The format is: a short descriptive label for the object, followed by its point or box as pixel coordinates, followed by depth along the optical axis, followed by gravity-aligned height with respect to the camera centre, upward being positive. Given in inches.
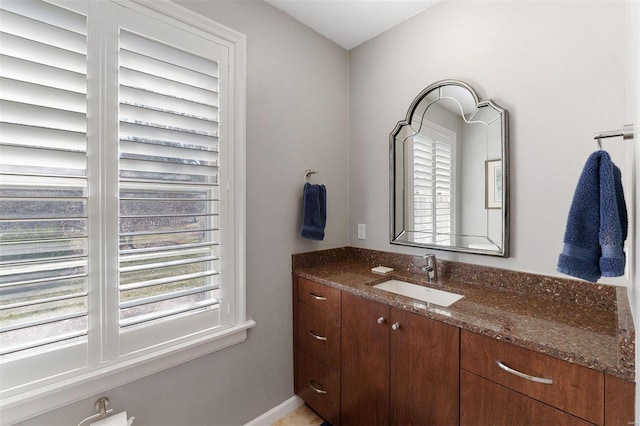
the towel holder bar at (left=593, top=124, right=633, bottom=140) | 32.3 +8.9
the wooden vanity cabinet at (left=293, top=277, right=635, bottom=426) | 34.4 -25.8
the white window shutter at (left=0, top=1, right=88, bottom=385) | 40.3 +4.1
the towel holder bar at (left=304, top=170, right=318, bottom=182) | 77.4 +10.6
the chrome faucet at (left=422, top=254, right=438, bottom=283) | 65.7 -13.5
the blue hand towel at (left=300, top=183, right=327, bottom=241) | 74.0 -0.7
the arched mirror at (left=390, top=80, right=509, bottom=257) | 59.5 +9.0
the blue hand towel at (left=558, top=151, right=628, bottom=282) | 31.7 -1.6
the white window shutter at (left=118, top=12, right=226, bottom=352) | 50.1 +5.2
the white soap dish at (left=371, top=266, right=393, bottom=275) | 71.6 -15.2
